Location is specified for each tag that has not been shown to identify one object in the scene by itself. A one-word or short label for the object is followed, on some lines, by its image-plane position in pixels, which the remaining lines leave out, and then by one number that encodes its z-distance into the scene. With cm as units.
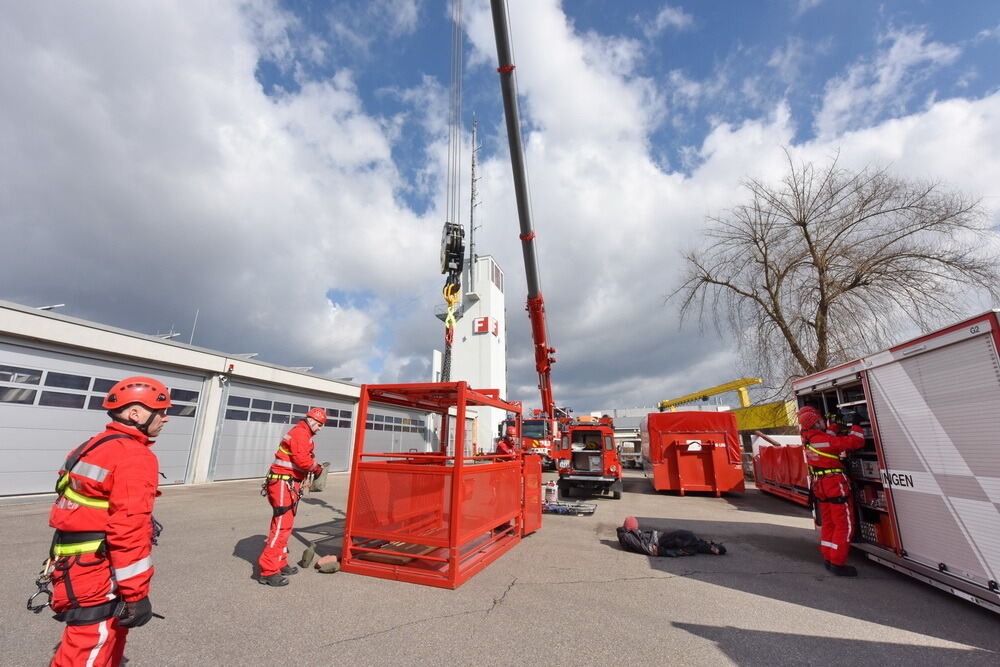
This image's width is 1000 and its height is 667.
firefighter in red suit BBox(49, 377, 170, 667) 208
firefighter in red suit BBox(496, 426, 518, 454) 760
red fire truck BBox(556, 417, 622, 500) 1219
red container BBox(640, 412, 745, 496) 1234
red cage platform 489
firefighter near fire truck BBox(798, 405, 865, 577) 522
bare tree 1095
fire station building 939
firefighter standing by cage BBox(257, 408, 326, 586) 461
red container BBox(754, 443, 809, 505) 1030
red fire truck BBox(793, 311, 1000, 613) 378
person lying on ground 611
